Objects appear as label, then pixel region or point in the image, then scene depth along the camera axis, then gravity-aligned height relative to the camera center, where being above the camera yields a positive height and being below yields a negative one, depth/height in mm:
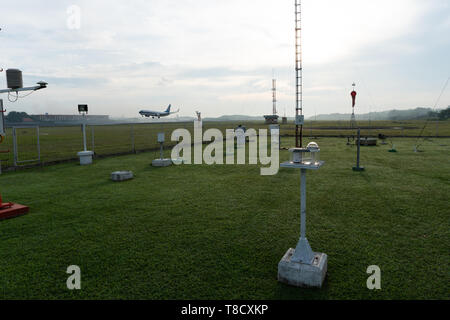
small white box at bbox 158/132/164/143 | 12962 -80
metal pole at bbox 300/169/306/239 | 3858 -1027
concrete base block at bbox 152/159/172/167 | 13484 -1245
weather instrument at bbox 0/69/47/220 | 6484 +1098
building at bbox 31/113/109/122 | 148925 +11695
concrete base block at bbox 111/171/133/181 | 10367 -1403
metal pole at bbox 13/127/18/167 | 13142 -507
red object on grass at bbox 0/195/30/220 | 6466 -1641
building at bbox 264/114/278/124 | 84031 +5096
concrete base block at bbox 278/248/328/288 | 3691 -1796
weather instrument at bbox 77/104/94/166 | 14434 -1001
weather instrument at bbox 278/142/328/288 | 3643 -1688
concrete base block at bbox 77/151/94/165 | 14426 -995
